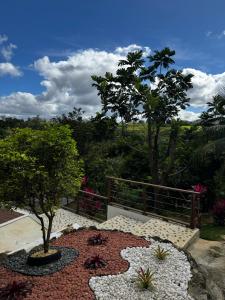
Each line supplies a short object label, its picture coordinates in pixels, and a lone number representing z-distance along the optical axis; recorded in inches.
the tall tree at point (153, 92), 324.5
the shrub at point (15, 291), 123.7
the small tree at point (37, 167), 144.5
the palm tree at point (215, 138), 305.0
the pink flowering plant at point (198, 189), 267.5
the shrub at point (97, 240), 180.4
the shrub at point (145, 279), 130.4
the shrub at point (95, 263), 149.3
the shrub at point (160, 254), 158.4
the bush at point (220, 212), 249.0
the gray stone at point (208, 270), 133.7
